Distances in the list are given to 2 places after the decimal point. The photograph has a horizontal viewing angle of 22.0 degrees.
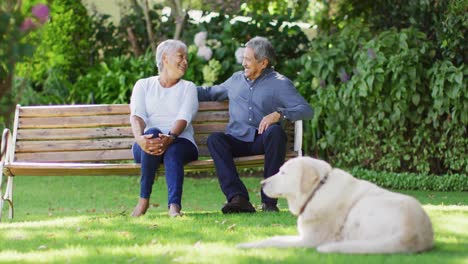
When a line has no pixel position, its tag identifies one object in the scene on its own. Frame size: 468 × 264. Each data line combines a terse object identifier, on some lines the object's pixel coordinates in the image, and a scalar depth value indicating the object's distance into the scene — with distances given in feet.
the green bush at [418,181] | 44.03
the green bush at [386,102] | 43.74
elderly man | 27.99
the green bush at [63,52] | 55.45
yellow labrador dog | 18.38
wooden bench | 31.82
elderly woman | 27.94
